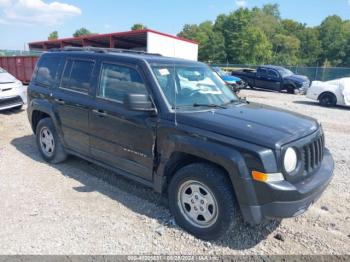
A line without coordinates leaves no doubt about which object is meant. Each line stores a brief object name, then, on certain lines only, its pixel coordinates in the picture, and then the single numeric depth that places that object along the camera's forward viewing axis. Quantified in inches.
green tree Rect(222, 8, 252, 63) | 2775.6
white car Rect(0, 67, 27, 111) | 366.3
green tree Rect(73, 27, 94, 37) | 4669.0
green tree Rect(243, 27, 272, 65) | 2669.8
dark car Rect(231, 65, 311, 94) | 781.1
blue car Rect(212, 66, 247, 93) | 675.3
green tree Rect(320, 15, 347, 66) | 2839.6
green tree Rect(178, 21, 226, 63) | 2810.0
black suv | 115.3
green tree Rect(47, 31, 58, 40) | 4299.2
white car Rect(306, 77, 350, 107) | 535.5
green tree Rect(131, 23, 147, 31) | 3900.1
